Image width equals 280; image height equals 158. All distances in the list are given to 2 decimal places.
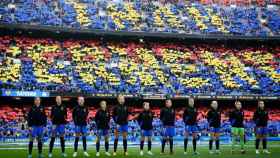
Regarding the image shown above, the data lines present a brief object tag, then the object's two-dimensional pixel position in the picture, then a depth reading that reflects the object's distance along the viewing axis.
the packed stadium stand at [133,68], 43.91
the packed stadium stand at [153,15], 48.56
